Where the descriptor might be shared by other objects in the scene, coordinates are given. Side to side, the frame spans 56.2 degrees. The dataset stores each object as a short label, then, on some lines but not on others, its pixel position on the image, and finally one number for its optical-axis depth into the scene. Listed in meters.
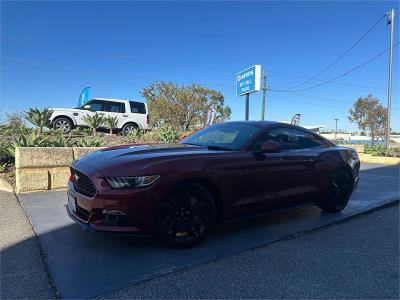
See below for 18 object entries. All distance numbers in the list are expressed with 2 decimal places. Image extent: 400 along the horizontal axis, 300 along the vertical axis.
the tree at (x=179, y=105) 35.41
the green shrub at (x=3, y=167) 7.76
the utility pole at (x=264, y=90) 36.28
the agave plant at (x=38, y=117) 9.22
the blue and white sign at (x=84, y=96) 22.97
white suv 15.52
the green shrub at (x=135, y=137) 11.93
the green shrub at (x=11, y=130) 9.70
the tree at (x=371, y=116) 39.44
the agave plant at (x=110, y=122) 13.17
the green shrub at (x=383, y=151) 17.13
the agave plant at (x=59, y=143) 8.24
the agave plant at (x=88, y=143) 8.70
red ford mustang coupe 3.65
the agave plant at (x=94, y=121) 11.68
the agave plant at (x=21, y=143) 7.75
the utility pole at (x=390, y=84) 18.81
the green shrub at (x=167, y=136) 10.85
